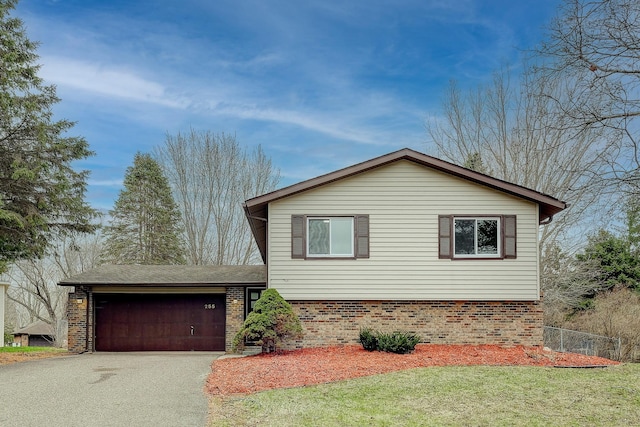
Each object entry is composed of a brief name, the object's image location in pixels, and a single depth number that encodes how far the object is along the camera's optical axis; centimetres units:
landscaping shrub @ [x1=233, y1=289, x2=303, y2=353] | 1483
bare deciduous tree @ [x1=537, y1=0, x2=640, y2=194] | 809
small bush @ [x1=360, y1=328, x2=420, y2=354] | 1427
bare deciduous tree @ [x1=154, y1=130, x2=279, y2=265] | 3262
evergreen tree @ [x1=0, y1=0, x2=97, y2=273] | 1622
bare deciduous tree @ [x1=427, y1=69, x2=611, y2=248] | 2452
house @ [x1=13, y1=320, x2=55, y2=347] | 3800
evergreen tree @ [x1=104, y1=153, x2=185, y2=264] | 3362
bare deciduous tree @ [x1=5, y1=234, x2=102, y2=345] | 3519
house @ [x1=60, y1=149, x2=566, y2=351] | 1590
